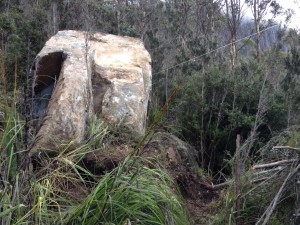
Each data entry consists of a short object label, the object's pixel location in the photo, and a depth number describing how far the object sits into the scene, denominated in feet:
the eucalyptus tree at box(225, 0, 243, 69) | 57.98
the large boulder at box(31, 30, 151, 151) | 21.42
